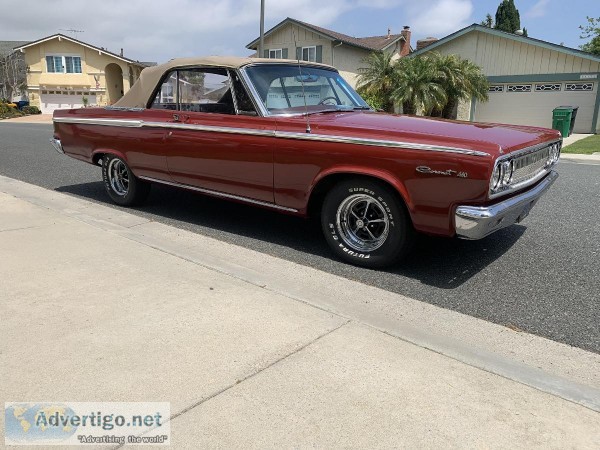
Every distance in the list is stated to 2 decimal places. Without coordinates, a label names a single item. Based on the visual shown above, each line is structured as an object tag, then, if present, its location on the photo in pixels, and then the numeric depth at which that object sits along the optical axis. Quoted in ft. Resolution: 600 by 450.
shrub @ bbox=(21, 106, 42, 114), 142.51
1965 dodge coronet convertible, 12.00
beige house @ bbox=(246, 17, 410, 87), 104.47
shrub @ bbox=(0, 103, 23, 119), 132.95
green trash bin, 63.41
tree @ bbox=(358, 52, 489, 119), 72.59
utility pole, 48.73
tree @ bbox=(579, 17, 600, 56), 139.03
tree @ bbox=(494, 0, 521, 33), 156.46
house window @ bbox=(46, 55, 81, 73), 151.64
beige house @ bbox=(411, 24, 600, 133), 72.59
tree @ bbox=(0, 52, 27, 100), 181.37
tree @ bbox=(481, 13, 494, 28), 180.03
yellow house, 150.51
